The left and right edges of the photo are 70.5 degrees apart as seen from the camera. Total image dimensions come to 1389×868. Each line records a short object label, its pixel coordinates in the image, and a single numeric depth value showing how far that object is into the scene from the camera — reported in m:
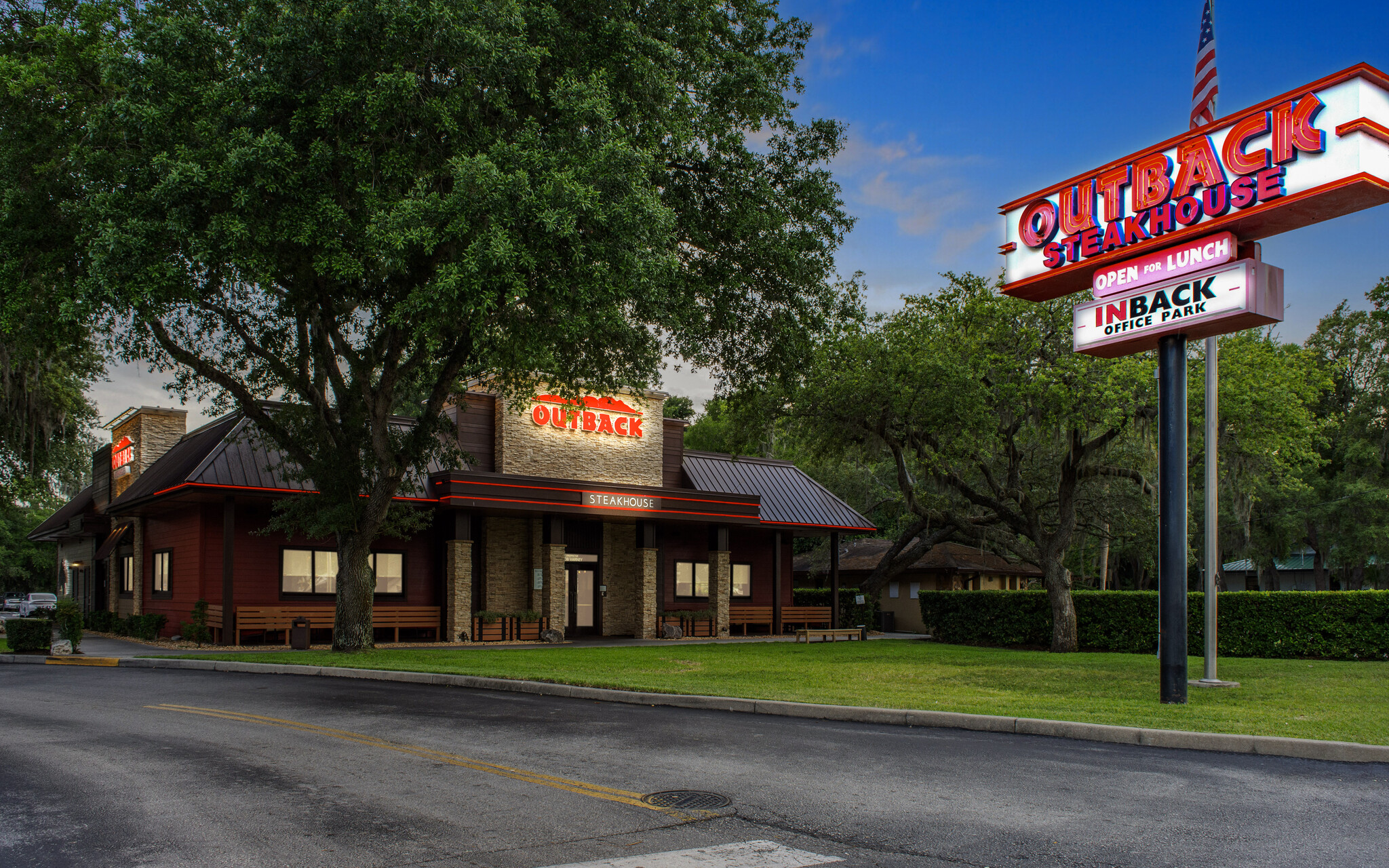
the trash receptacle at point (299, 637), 23.86
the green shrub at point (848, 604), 37.53
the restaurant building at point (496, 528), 26.27
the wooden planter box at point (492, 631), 28.12
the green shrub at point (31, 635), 21.91
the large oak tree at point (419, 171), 14.78
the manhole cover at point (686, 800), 7.05
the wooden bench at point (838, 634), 29.77
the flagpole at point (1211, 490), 15.03
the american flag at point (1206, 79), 14.97
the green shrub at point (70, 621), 21.81
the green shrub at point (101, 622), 31.52
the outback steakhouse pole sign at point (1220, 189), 11.34
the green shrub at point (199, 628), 25.08
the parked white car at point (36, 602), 52.56
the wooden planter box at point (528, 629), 28.53
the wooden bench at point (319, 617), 25.06
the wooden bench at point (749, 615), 33.94
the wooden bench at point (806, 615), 35.44
